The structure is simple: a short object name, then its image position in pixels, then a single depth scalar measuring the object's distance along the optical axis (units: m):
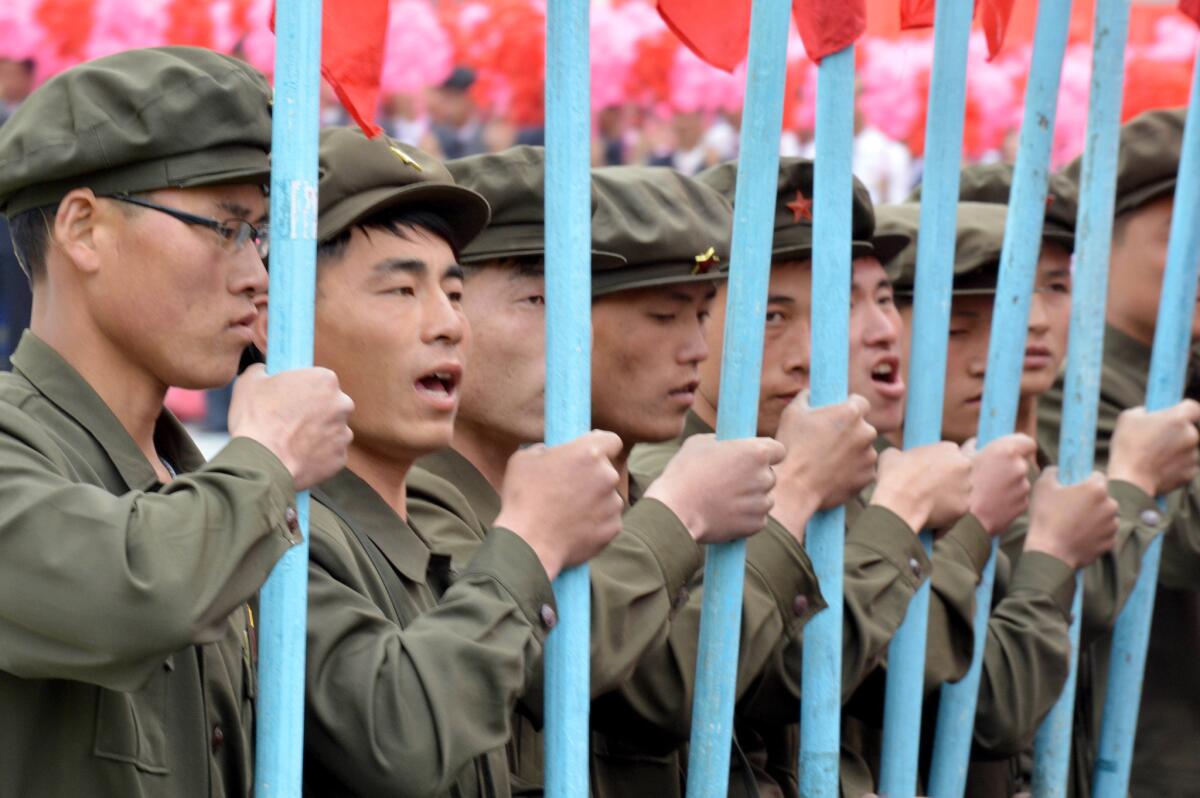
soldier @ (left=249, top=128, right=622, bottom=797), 4.57
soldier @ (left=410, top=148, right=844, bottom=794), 5.53
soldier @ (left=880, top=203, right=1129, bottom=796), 7.11
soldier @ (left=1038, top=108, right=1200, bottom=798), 7.82
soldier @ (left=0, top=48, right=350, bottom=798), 3.94
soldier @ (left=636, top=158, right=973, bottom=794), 6.22
